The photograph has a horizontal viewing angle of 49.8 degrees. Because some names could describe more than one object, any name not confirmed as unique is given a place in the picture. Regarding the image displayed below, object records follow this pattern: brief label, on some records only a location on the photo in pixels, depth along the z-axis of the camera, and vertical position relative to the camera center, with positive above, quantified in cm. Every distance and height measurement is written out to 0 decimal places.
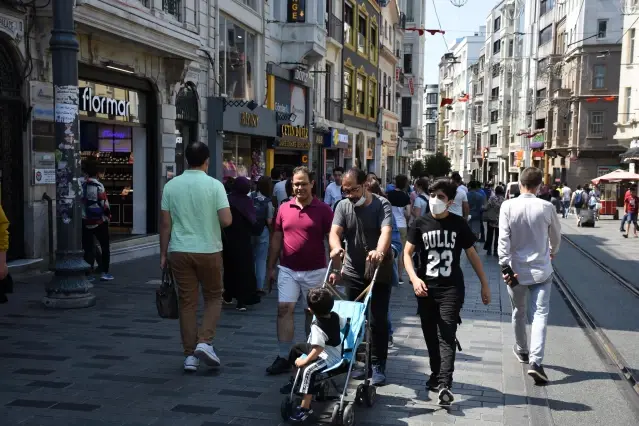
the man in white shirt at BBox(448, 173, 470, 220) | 1282 -68
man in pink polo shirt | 588 -76
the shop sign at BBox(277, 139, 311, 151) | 2397 +77
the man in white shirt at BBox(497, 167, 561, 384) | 621 -67
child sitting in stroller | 466 -126
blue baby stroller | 466 -143
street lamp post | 828 -13
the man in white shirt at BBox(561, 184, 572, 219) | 3634 -153
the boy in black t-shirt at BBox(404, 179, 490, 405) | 534 -80
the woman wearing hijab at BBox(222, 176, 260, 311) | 880 -106
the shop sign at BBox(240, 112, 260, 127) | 1914 +129
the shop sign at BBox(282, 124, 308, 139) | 2398 +124
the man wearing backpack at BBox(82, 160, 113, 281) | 1039 -84
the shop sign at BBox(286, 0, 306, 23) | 2369 +529
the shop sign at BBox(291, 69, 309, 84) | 2422 +321
